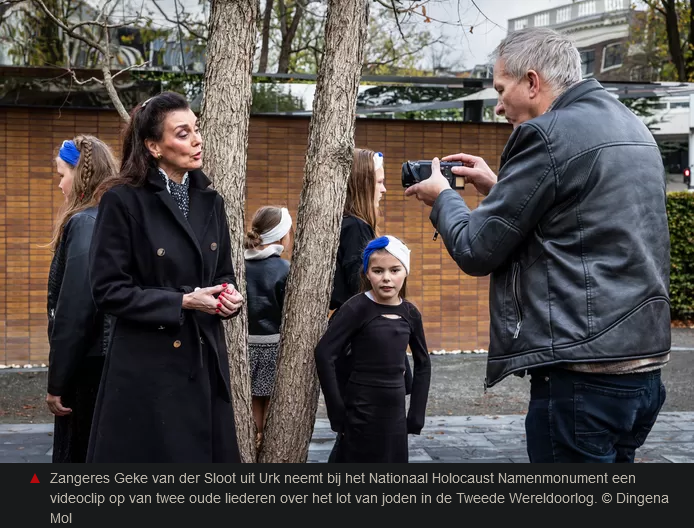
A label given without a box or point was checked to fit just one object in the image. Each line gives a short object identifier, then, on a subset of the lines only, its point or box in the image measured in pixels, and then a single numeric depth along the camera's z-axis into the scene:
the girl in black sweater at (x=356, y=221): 5.07
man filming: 2.62
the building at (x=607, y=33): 20.41
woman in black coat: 3.26
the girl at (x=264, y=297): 5.44
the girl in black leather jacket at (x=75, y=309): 3.98
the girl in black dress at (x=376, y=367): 4.54
